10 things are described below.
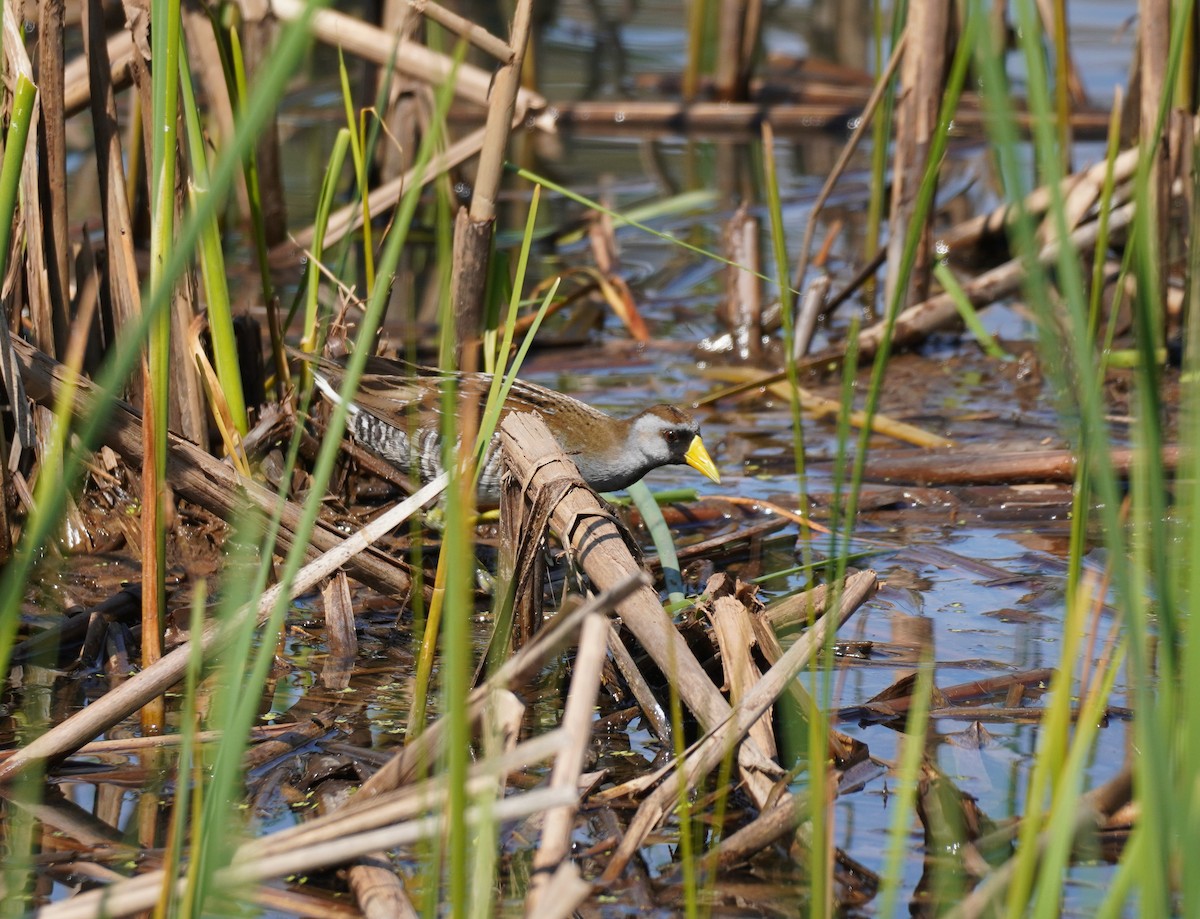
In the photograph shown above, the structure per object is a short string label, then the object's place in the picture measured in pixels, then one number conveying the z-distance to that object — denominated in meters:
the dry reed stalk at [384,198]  8.88
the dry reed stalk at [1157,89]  9.50
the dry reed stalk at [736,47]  17.48
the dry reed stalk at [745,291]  11.14
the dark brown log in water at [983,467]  8.20
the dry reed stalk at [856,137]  9.29
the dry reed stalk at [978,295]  10.65
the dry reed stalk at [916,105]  9.92
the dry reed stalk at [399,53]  10.76
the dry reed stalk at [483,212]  6.32
